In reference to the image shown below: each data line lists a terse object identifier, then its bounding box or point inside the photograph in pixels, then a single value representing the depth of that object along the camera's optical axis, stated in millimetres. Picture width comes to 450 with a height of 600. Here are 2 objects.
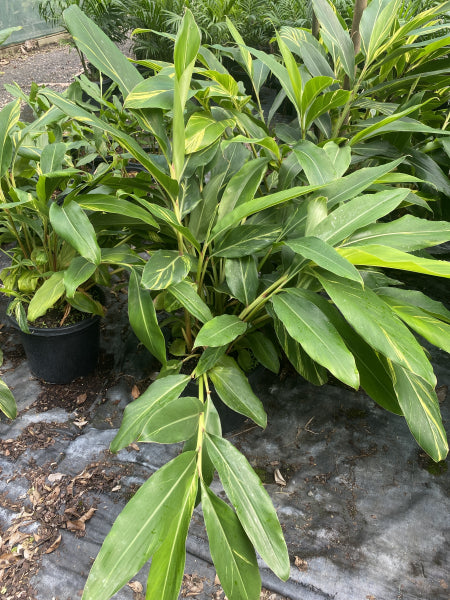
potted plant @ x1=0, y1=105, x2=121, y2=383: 1143
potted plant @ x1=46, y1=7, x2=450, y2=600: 694
